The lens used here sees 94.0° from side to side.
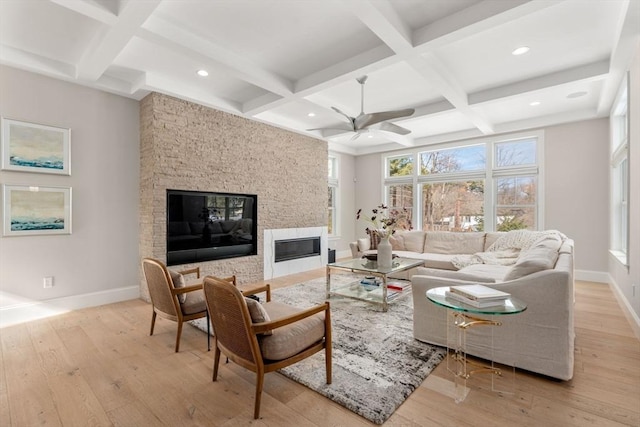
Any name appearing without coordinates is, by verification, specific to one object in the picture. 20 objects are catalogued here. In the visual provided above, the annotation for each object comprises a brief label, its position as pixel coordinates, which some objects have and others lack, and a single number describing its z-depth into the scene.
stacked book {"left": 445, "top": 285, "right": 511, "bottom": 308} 1.87
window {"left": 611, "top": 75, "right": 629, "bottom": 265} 4.43
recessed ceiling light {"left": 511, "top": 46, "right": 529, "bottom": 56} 3.32
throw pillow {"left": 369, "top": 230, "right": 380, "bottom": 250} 5.88
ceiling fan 3.54
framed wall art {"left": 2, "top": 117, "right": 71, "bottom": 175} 3.38
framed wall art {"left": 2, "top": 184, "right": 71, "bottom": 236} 3.38
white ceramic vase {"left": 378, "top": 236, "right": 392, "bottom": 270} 4.14
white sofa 2.09
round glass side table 1.87
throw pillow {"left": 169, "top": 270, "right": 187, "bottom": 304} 2.74
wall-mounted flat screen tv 4.39
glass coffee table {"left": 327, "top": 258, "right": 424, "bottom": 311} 3.69
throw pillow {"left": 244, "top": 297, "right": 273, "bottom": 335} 1.85
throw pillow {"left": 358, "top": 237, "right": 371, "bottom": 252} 5.75
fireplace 5.66
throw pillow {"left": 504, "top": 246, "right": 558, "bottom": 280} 2.26
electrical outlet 3.64
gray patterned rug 1.95
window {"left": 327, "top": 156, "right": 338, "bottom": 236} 7.98
